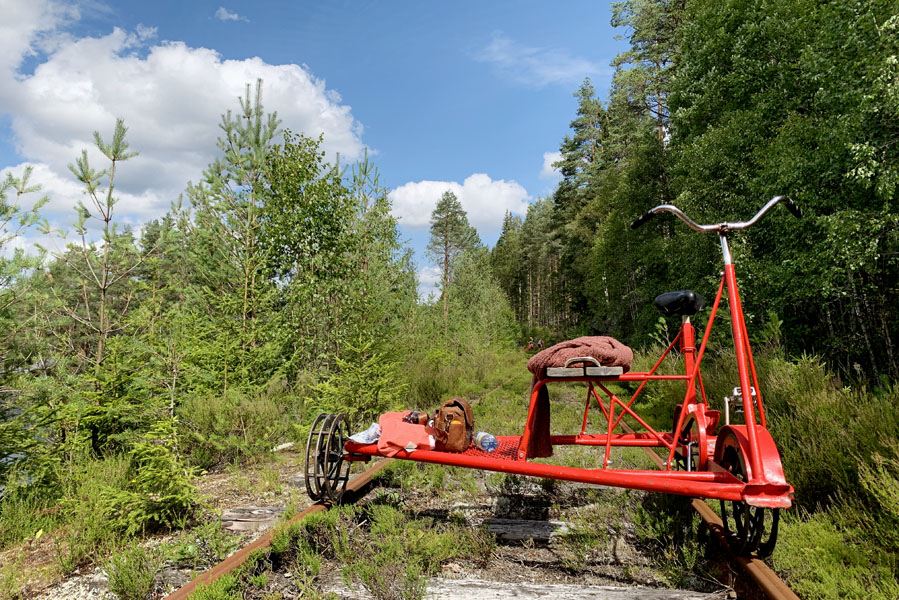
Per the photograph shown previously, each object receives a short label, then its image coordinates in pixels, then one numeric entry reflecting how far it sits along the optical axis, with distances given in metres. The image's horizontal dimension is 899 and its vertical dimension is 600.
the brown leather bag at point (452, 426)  3.35
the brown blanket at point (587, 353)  2.98
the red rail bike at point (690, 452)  2.39
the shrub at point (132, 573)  2.62
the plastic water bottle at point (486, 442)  3.51
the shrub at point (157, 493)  3.62
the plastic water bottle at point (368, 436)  3.59
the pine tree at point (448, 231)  37.06
